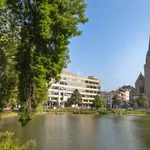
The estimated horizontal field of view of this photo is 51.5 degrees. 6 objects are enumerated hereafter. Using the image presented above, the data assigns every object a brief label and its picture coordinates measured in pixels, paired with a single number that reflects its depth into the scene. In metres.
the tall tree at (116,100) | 113.34
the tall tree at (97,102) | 92.08
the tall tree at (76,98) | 91.17
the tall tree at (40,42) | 11.29
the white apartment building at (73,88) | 107.70
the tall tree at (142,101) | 114.51
